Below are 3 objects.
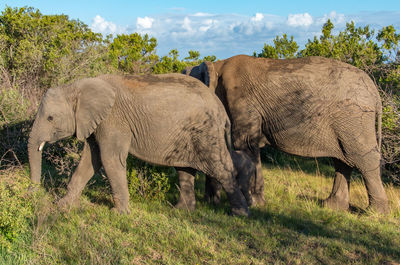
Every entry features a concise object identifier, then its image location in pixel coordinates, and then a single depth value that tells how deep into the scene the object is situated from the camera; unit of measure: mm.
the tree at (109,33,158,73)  14789
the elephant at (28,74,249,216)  6516
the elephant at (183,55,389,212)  7090
